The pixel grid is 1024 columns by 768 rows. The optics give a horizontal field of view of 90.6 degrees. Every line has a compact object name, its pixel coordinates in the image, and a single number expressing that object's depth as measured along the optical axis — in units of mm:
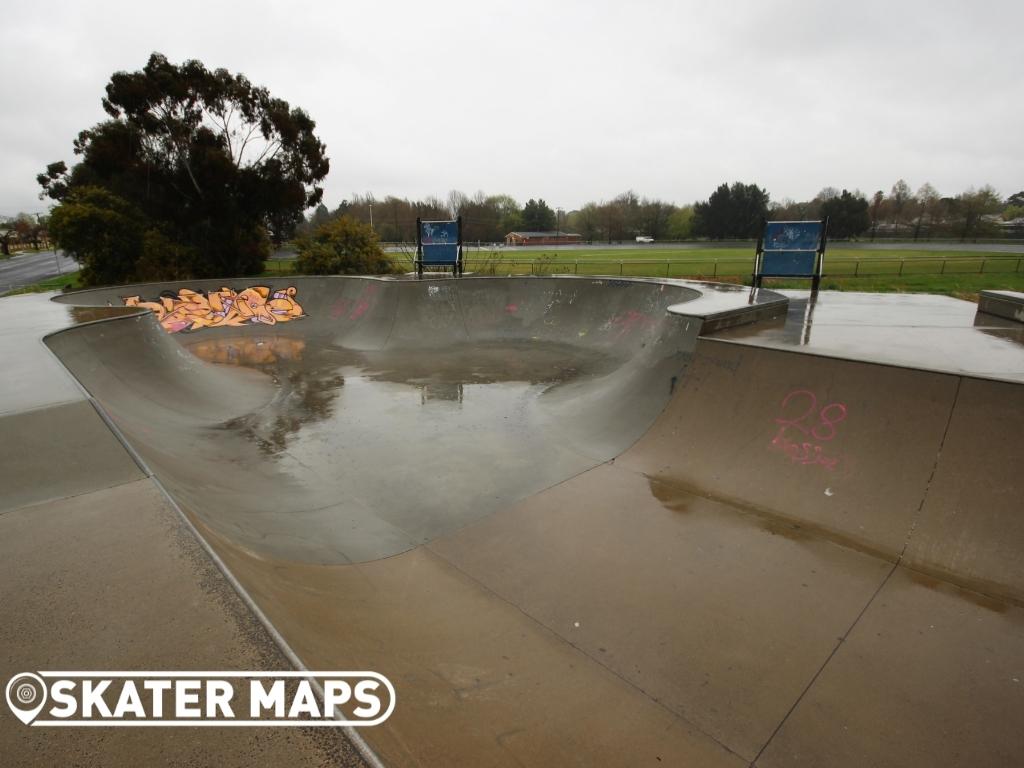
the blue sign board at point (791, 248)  9805
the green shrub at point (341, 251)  23219
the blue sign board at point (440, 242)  15633
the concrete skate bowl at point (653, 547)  2766
